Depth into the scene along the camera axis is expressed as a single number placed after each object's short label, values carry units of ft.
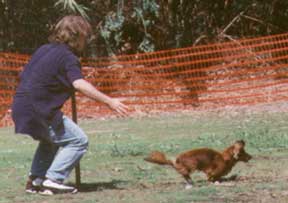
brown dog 40.60
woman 39.73
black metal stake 42.14
